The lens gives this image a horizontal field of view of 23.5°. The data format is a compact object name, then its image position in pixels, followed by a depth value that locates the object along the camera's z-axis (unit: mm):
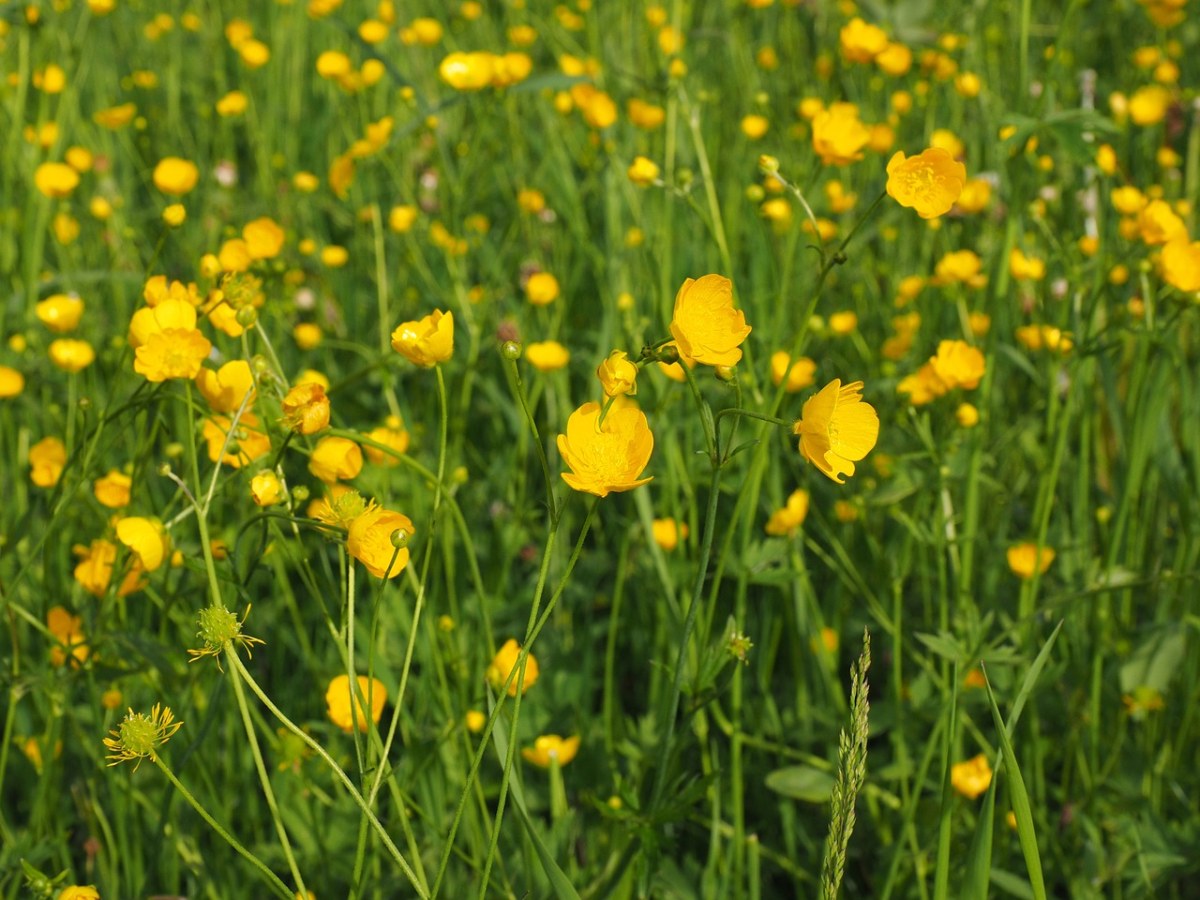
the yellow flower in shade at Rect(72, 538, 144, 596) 923
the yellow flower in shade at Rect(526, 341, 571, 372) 1088
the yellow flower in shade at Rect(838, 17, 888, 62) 1229
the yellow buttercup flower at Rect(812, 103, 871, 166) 990
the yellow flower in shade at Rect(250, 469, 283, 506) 833
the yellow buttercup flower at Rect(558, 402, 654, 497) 791
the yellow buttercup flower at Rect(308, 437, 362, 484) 867
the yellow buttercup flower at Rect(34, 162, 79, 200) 1326
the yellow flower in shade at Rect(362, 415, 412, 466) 962
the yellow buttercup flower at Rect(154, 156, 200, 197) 1273
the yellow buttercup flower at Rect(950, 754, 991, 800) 960
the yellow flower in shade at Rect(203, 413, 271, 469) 882
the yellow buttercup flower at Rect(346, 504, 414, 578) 799
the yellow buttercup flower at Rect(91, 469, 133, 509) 963
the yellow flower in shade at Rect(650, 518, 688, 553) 1011
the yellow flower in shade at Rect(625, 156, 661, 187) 1042
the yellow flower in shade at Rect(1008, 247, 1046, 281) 1128
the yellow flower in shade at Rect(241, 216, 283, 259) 1087
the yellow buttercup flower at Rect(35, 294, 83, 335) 1092
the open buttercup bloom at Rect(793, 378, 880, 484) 800
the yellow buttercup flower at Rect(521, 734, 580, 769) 954
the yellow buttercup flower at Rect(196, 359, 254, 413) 889
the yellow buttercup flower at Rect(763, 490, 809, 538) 1008
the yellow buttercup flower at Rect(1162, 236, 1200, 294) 970
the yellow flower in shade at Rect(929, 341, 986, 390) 985
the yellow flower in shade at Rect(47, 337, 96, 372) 1037
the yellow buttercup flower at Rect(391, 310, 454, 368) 829
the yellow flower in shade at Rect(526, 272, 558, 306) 1184
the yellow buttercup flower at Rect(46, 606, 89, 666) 918
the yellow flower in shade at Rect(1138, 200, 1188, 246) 993
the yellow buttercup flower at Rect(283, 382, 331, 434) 825
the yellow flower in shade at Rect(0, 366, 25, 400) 1046
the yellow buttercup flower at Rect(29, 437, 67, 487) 1007
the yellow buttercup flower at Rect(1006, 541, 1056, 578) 986
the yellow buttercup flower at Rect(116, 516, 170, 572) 873
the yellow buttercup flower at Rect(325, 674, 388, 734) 892
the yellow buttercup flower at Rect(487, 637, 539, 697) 914
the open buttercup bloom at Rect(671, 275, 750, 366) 806
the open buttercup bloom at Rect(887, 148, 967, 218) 872
